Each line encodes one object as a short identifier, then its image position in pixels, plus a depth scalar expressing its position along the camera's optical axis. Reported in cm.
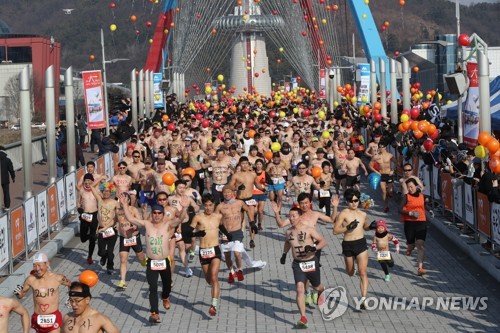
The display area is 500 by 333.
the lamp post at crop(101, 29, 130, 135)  4082
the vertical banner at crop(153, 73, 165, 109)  5131
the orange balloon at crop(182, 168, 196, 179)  1750
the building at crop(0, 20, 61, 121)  10638
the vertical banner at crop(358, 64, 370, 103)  3712
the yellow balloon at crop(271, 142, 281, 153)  2361
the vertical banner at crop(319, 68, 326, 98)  6092
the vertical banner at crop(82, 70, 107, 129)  2883
